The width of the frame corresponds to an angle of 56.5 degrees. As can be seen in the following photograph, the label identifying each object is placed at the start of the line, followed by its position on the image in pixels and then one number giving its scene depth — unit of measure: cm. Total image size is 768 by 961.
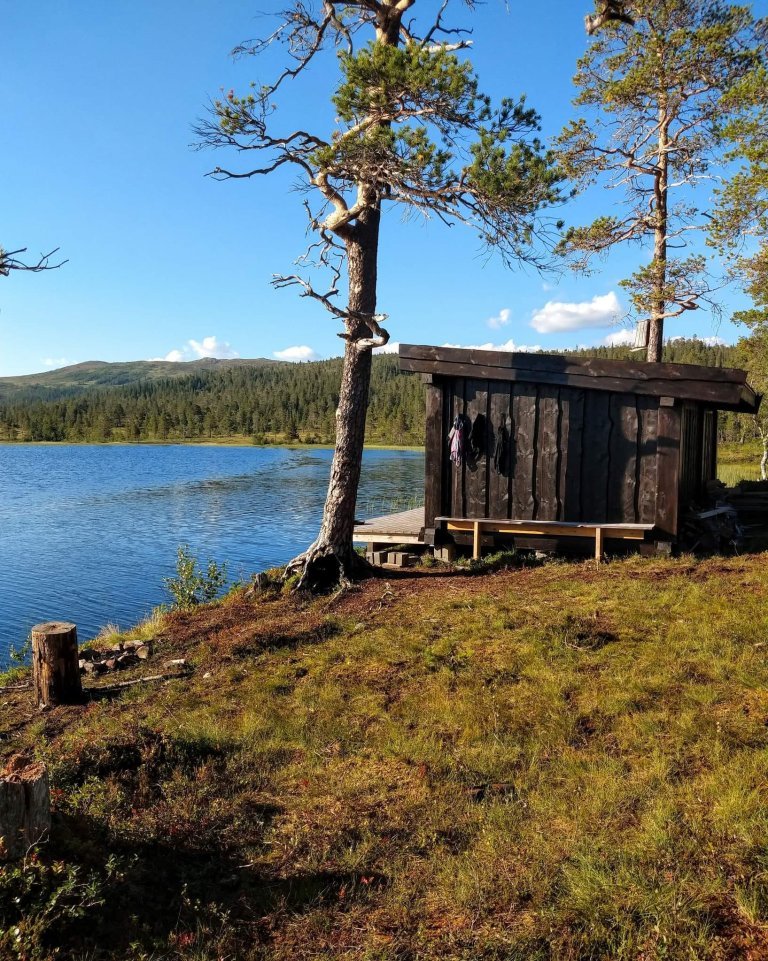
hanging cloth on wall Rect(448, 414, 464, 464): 1316
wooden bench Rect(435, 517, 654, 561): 1233
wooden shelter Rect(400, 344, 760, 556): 1238
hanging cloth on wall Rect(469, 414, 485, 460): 1328
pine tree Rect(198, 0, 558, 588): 917
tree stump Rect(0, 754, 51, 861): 429
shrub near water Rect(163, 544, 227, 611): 1477
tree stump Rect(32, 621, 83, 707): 847
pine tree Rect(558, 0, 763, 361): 1633
